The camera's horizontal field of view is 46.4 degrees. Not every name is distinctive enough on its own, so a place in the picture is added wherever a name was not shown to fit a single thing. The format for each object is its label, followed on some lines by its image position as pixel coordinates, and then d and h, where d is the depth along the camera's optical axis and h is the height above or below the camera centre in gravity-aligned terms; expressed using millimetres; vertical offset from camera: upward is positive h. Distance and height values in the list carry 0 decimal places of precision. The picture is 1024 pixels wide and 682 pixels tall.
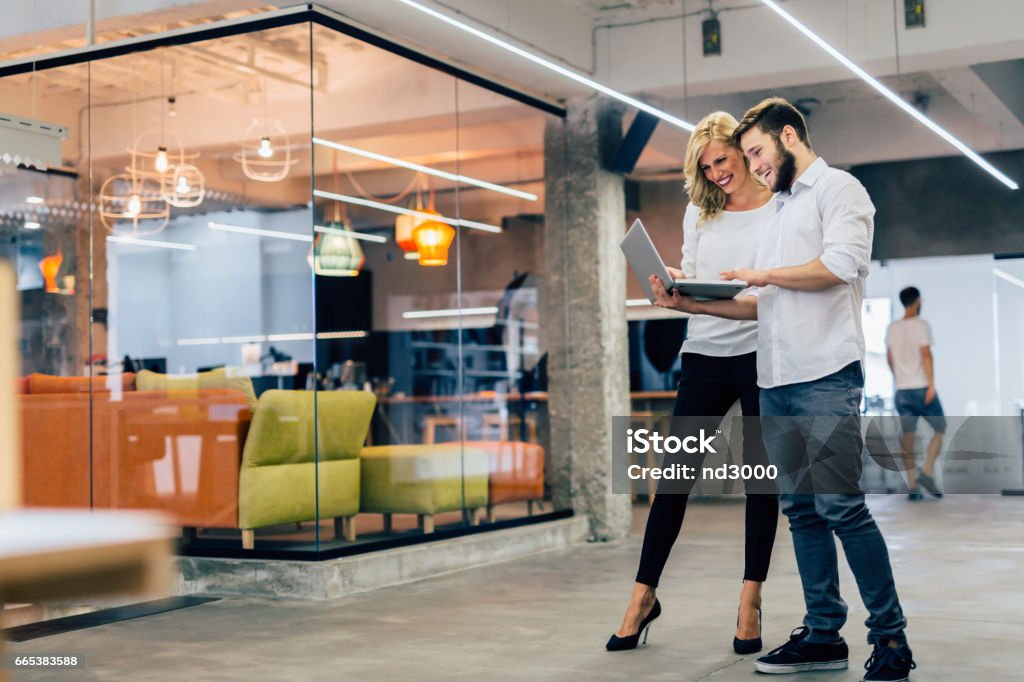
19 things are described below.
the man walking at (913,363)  9500 +93
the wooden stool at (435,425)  7164 -271
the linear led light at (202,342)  7234 +302
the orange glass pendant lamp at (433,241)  7176 +885
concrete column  7215 +422
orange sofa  5539 -276
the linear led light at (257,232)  8144 +1262
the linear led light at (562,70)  5199 +1567
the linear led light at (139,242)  6992 +875
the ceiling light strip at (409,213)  6670 +1037
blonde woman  3613 +43
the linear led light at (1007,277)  11469 +924
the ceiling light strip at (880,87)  5140 +1527
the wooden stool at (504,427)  6996 -263
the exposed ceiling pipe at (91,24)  5527 +1702
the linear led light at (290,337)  9379 +402
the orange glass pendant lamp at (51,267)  8703 +917
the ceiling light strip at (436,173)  6613 +1209
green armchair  5449 -378
